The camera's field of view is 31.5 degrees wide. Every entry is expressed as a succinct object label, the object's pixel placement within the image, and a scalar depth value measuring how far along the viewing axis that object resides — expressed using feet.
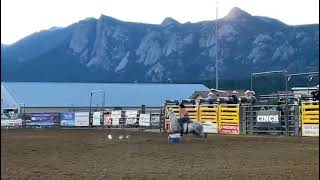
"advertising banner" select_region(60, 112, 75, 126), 172.45
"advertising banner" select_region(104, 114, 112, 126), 153.32
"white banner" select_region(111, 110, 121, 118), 150.71
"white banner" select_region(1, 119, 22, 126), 172.01
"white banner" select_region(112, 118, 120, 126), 150.08
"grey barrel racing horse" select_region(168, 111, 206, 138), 83.25
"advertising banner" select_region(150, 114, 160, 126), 137.00
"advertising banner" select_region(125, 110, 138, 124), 146.51
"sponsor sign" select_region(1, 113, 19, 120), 175.21
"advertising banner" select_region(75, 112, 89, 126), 165.89
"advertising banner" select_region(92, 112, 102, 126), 159.33
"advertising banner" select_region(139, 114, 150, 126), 140.97
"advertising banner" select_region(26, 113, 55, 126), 176.65
